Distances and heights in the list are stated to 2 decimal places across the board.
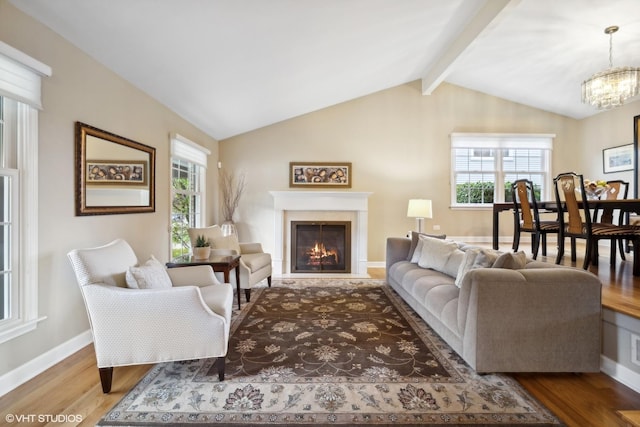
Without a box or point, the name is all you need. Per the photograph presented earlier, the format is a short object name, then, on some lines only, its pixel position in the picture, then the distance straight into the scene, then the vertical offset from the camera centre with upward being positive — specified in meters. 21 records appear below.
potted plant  3.15 -0.42
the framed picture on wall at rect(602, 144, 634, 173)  4.64 +0.90
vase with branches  5.38 +0.44
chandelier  3.34 +1.50
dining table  2.75 +0.07
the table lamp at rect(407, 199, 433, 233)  4.88 +0.05
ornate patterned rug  1.54 -1.08
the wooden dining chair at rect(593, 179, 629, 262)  4.12 +0.27
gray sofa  1.90 -0.71
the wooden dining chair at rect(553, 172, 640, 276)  2.97 -0.17
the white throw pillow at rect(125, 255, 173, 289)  1.91 -0.45
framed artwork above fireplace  5.36 +0.69
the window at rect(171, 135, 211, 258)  3.92 +0.33
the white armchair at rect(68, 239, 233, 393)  1.72 -0.67
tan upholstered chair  3.50 -0.59
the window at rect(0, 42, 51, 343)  1.81 +0.09
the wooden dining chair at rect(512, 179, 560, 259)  3.67 -0.14
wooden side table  2.98 -0.53
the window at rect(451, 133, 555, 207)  5.51 +0.87
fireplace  5.06 +0.03
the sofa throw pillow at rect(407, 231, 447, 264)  3.87 -0.44
